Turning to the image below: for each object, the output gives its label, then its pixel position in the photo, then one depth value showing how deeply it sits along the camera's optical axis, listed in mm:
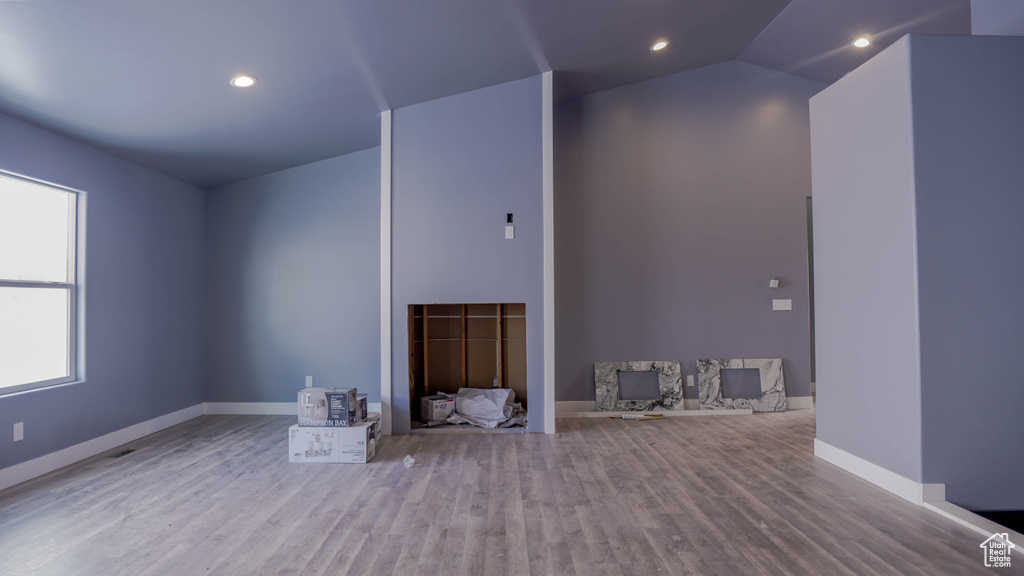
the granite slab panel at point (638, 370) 5301
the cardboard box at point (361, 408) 3959
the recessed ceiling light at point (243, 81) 3427
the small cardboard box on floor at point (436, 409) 4809
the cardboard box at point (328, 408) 3787
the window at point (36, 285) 3443
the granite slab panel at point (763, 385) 5355
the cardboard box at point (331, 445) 3736
